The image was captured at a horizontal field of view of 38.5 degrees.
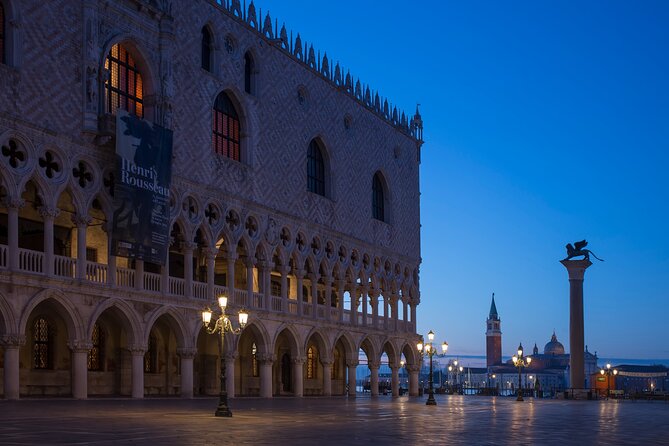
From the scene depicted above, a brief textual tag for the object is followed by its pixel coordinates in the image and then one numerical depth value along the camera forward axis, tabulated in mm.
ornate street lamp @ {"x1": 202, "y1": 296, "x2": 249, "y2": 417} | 18453
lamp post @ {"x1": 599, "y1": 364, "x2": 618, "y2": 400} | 49662
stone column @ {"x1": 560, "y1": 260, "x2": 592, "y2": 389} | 44031
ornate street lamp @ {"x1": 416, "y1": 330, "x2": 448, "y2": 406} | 30973
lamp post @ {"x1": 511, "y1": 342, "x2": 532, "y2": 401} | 40775
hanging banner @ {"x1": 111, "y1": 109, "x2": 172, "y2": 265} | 26328
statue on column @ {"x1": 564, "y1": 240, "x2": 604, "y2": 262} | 45969
